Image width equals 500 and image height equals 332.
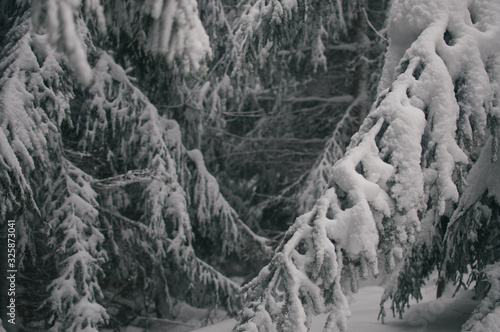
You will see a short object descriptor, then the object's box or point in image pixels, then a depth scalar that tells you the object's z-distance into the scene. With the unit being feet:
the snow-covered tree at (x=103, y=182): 10.13
